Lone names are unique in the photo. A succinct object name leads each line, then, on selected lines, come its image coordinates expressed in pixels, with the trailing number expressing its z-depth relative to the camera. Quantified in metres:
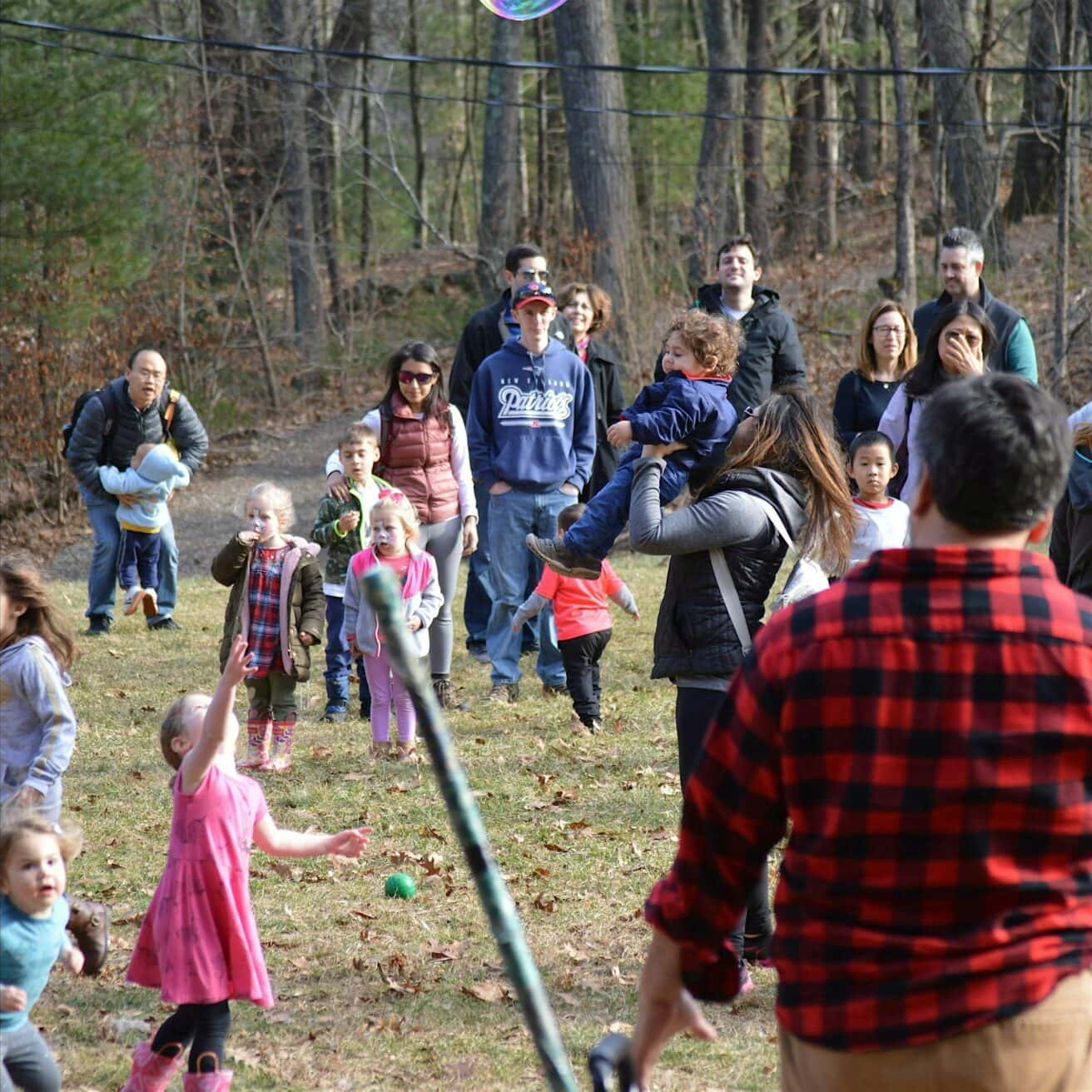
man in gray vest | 16.17
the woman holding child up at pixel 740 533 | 9.51
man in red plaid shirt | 4.47
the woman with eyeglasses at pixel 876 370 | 16.86
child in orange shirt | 17.15
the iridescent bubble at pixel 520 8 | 17.27
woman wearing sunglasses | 17.66
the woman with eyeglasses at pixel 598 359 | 19.74
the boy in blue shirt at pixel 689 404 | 10.59
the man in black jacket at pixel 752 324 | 17.31
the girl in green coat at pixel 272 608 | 15.53
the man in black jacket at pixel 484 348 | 18.66
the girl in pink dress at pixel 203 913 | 8.19
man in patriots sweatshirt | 17.85
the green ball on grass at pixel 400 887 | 12.35
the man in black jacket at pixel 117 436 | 23.36
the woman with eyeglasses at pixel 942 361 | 14.33
